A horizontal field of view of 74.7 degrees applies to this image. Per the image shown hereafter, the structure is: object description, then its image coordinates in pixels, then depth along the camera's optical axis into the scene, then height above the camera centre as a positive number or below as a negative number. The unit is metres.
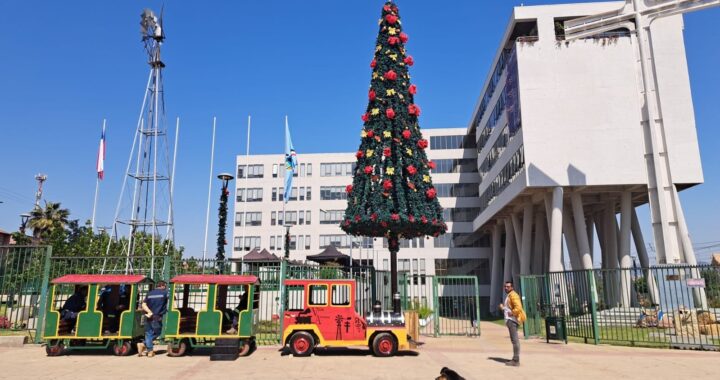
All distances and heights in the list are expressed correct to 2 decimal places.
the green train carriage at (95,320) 13.20 -0.91
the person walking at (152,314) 13.36 -0.75
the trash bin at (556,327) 16.98 -1.46
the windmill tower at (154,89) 37.72 +15.87
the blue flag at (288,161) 36.66 +9.62
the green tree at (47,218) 54.16 +7.93
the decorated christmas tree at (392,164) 16.36 +4.37
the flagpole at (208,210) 42.60 +7.04
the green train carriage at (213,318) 13.30 -0.87
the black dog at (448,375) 6.48 -1.20
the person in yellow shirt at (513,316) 12.01 -0.75
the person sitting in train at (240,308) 13.66 -0.60
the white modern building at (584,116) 33.84 +12.24
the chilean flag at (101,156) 39.59 +10.87
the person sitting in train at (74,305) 13.52 -0.51
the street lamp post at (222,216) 33.03 +4.89
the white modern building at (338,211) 63.09 +10.41
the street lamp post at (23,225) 49.64 +6.66
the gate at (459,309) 19.03 -1.16
